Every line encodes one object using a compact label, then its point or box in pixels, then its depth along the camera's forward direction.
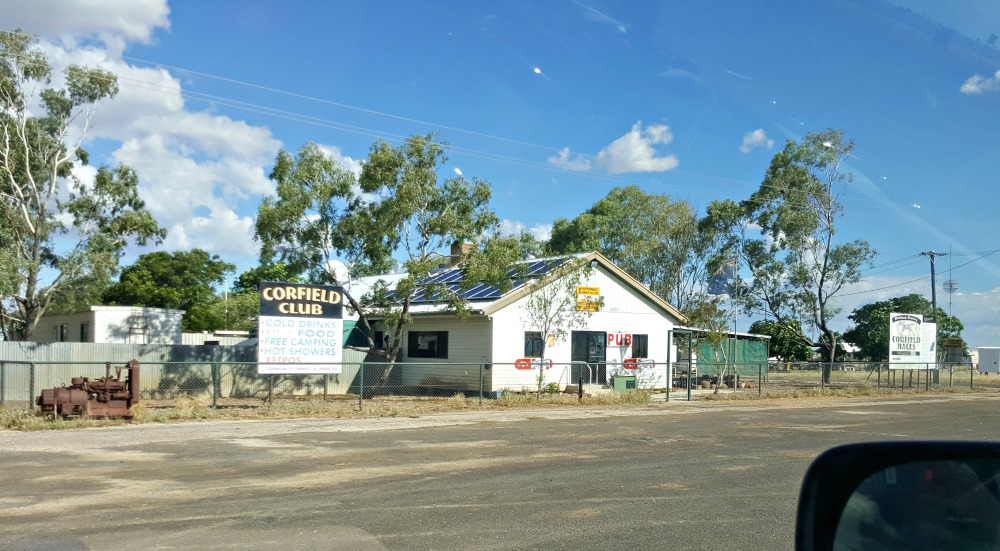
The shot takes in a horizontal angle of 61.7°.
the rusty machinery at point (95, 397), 17.81
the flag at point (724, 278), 37.91
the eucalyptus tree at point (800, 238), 46.49
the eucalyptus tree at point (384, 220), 25.94
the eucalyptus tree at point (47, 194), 30.77
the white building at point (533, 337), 28.67
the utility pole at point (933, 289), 53.70
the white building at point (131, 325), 32.34
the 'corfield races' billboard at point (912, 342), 38.16
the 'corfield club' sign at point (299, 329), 22.55
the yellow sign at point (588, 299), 28.95
